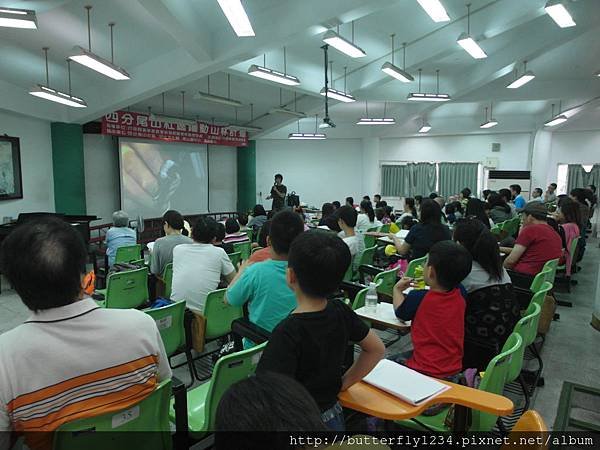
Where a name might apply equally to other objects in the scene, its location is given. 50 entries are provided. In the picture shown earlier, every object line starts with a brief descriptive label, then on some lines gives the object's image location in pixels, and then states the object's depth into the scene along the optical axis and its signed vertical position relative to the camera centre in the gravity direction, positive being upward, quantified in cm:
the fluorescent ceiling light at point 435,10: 426 +193
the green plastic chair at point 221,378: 163 -81
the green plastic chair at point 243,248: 506 -82
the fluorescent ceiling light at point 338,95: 727 +167
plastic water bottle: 258 -78
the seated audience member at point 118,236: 509 -68
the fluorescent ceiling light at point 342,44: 485 +178
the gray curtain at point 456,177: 1247 +26
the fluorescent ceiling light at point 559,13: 437 +195
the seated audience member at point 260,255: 257 -46
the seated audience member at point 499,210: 713 -44
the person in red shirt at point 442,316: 198 -65
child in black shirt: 125 -49
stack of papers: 147 -77
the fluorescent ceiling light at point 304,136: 1160 +140
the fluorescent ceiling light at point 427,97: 755 +168
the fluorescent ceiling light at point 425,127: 1202 +173
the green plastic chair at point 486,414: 171 -99
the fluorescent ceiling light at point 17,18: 348 +144
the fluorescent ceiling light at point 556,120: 998 +168
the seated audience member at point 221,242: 342 -66
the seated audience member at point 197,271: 308 -68
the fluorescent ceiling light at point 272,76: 569 +161
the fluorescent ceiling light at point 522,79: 703 +192
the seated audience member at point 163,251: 386 -65
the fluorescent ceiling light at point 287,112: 855 +159
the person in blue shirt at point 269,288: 201 -52
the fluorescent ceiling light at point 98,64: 446 +143
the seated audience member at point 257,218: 658 -57
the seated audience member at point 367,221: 662 -61
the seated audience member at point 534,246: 407 -61
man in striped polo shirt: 110 -46
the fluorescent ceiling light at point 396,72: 619 +180
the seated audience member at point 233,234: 521 -69
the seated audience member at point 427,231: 418 -48
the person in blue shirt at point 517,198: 975 -31
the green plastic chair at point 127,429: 114 -76
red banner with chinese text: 838 +128
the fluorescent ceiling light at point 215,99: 696 +153
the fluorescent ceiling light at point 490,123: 1083 +169
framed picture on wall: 682 +23
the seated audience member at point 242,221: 714 -67
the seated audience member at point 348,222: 421 -40
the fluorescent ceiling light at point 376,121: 991 +158
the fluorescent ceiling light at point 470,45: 520 +191
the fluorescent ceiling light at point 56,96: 573 +129
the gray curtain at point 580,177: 1120 +26
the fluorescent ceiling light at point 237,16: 378 +167
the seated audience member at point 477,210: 586 -36
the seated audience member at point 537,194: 1048 -21
